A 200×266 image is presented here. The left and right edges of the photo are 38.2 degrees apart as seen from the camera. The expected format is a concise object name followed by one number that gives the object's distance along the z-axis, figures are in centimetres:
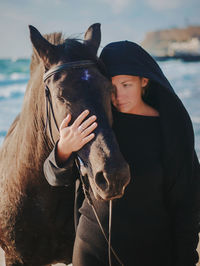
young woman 178
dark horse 143
